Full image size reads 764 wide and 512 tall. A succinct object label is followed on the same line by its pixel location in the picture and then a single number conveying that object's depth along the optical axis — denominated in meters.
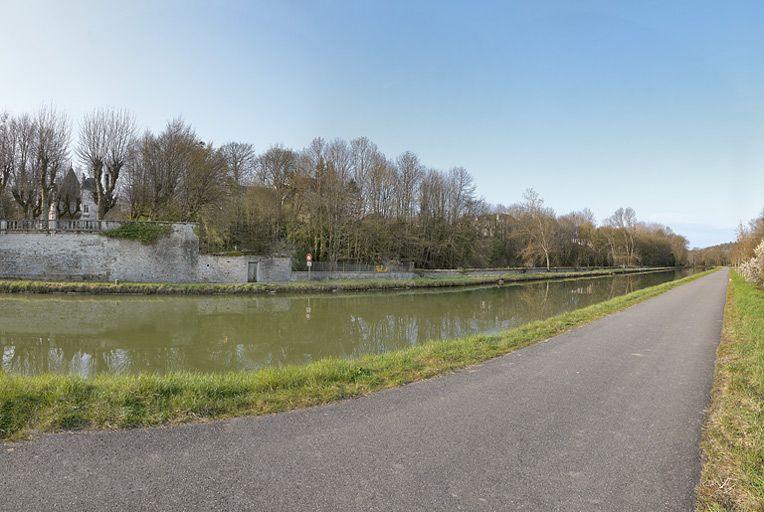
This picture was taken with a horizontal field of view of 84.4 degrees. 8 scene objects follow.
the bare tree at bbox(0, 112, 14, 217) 29.69
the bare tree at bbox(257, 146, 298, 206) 40.34
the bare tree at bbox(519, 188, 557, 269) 53.00
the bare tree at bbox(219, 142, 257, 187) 43.64
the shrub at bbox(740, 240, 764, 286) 20.80
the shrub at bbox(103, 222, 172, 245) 29.64
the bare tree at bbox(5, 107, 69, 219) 30.17
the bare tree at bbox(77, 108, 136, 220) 30.25
